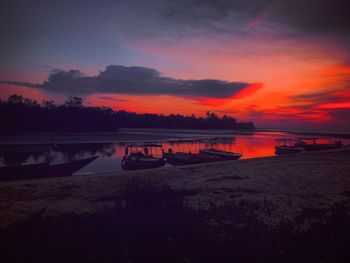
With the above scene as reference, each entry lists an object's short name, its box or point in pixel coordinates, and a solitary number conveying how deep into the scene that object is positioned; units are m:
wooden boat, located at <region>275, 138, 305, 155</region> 54.67
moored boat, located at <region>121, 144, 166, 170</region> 35.28
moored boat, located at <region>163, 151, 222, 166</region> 41.97
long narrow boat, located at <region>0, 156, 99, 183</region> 25.94
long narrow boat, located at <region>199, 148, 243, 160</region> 43.17
